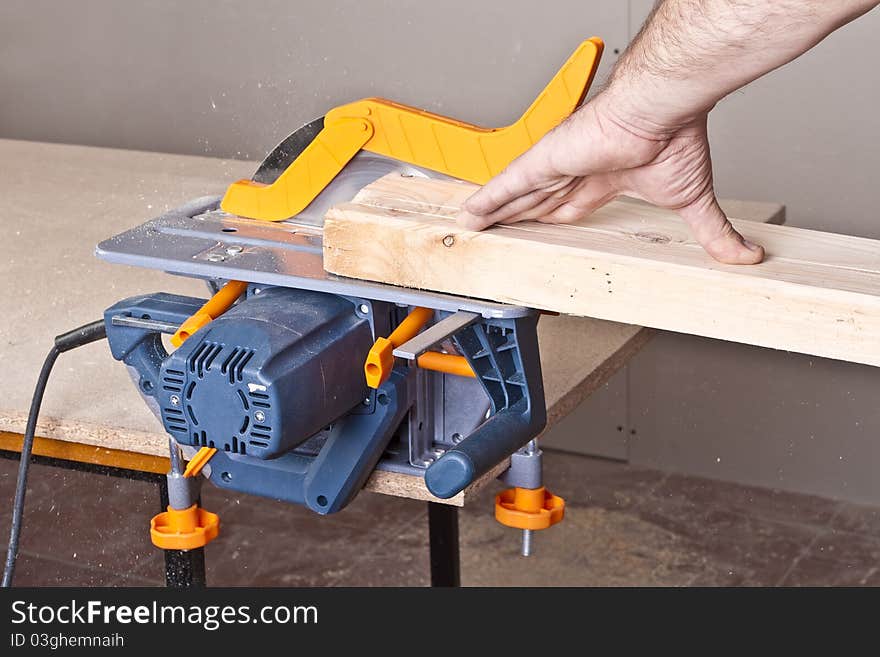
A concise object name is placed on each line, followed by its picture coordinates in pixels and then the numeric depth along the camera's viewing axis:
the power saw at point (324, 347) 1.26
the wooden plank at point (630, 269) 1.19
